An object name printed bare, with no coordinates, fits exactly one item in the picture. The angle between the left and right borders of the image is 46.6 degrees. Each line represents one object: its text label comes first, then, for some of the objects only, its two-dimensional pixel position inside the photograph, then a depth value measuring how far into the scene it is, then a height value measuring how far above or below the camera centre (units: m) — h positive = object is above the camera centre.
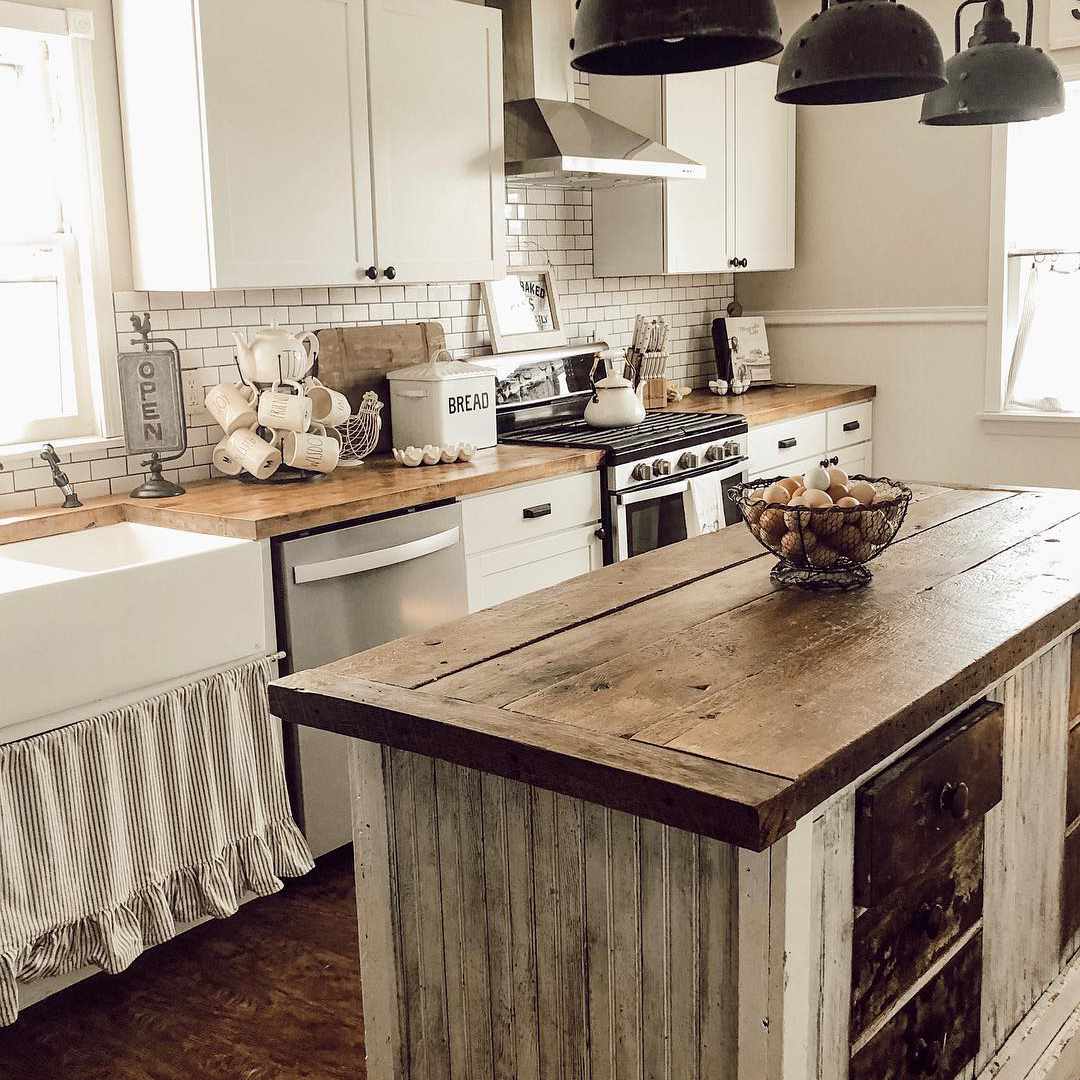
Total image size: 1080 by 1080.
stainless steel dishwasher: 3.20 -0.74
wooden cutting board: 4.09 -0.12
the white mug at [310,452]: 3.53 -0.36
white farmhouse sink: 2.60 -0.64
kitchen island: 1.61 -0.74
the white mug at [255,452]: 3.54 -0.36
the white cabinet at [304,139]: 3.36 +0.53
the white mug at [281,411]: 3.51 -0.24
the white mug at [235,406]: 3.59 -0.23
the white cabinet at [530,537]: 3.78 -0.69
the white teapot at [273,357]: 3.53 -0.10
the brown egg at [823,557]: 2.30 -0.45
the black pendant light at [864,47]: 2.25 +0.46
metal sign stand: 3.45 -0.41
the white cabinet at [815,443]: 5.04 -0.57
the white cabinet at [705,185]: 5.04 +0.54
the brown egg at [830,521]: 2.24 -0.38
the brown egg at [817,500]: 2.26 -0.34
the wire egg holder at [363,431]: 3.98 -0.35
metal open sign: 3.41 -0.20
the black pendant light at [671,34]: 1.84 +0.43
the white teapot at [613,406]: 4.62 -0.34
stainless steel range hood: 4.36 +0.67
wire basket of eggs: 2.25 -0.38
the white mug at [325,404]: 3.69 -0.24
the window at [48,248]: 3.39 +0.22
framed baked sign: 4.75 +0.02
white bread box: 4.06 -0.27
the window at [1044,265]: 5.12 +0.16
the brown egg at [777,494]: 2.33 -0.34
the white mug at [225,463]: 3.66 -0.40
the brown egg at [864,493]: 2.30 -0.34
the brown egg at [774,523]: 2.27 -0.38
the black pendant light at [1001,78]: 2.73 +0.49
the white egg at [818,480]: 2.32 -0.31
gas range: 4.25 -0.46
